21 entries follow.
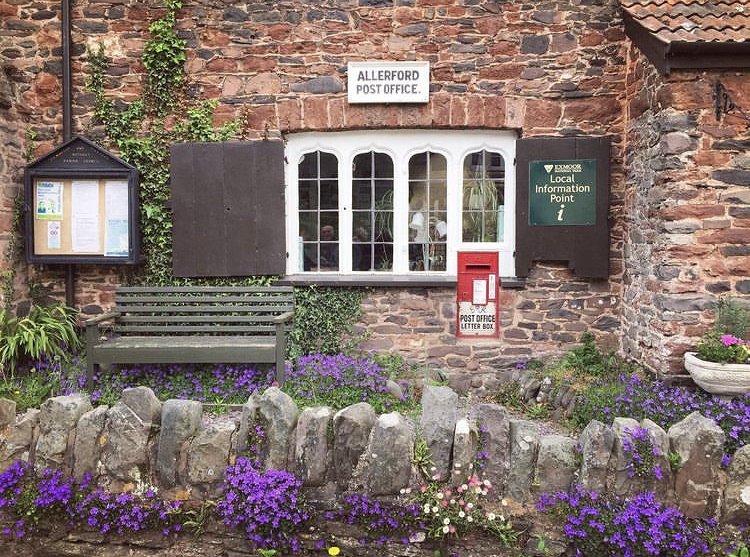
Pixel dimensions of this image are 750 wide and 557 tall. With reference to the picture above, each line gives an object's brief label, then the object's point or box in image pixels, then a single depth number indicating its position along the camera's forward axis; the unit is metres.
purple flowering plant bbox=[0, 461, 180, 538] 3.28
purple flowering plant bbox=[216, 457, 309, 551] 3.17
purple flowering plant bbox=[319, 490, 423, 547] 3.19
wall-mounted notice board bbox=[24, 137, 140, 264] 6.02
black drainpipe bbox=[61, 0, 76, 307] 6.11
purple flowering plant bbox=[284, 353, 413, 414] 5.08
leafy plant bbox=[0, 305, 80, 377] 5.48
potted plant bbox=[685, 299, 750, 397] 4.42
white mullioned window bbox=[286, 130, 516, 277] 6.27
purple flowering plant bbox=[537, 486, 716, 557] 3.00
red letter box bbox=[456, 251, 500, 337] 6.20
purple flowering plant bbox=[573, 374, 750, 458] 4.04
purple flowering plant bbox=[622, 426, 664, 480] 3.18
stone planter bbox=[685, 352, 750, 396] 4.39
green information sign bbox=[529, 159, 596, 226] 6.02
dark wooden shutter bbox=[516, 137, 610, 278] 5.98
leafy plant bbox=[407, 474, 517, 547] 3.14
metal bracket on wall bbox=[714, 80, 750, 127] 4.85
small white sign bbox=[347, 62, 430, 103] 6.02
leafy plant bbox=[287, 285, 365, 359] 6.20
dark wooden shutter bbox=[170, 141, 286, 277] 6.11
